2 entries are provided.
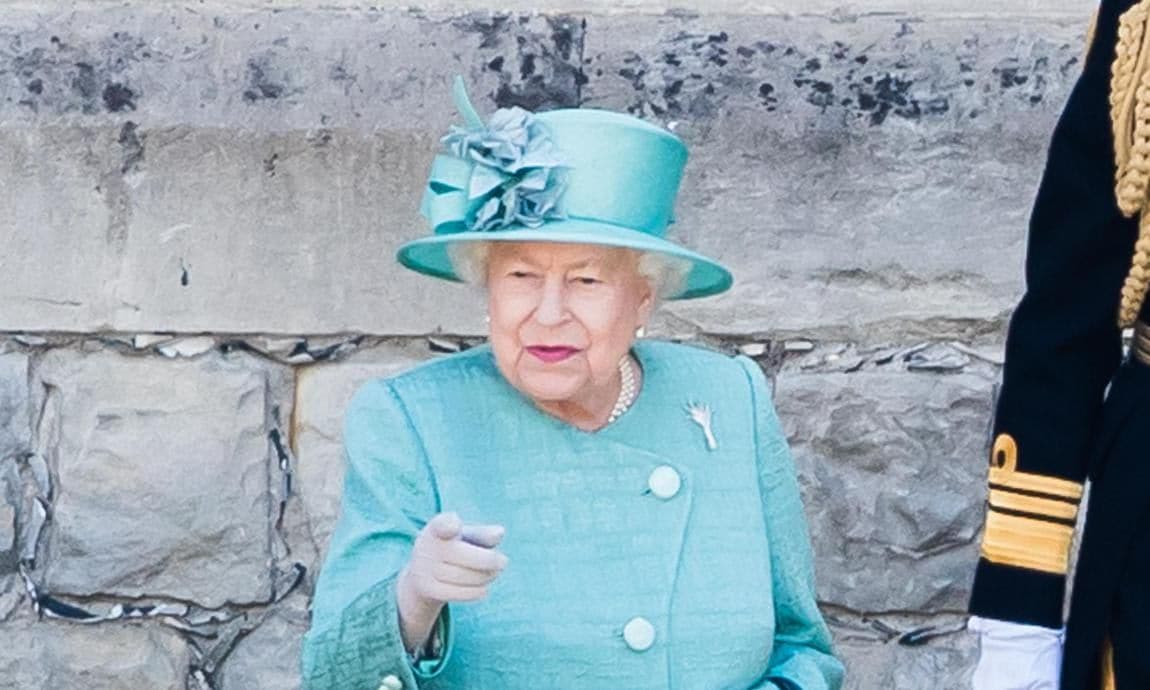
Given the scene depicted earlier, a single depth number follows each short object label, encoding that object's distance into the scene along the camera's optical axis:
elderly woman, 5.93
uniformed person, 5.40
